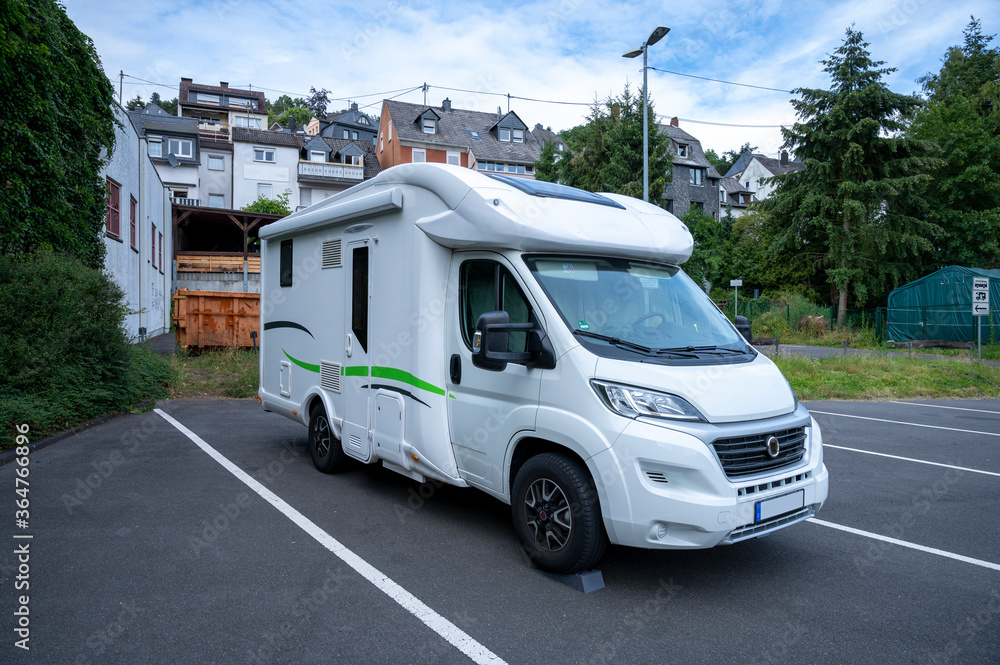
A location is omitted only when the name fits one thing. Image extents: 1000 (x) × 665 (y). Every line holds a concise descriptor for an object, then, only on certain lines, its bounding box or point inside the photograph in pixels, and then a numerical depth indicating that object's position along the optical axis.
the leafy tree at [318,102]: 103.44
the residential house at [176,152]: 48.19
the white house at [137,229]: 16.14
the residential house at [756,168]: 72.56
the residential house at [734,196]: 69.06
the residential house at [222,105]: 79.38
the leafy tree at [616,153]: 31.12
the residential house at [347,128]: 69.00
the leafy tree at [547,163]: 37.35
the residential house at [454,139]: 55.97
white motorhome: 3.74
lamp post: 16.33
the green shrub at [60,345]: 8.03
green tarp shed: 26.33
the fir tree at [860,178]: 31.36
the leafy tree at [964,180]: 32.31
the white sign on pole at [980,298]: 17.02
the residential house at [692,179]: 57.65
